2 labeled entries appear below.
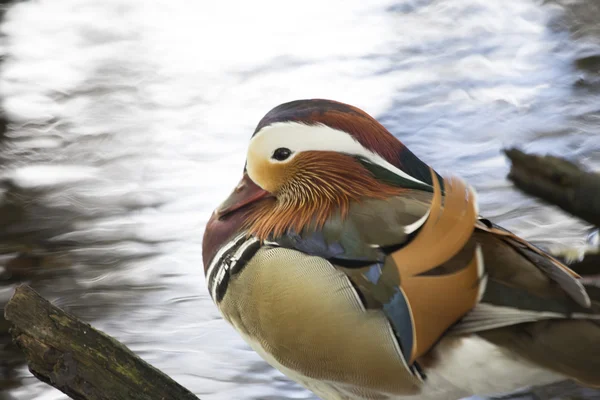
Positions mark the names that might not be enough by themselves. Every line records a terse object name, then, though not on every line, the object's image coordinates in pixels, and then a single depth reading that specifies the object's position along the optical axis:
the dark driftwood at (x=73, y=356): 3.58
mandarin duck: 3.56
